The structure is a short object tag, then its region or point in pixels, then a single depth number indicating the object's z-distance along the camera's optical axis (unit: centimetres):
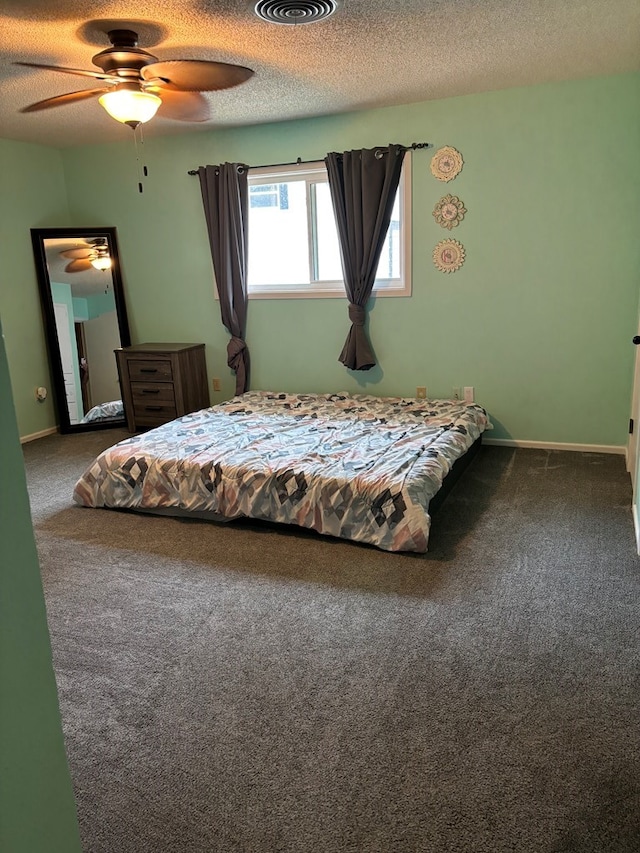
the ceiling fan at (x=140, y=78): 288
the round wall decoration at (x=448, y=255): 457
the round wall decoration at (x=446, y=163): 444
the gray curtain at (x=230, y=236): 506
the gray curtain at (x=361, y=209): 455
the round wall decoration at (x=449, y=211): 450
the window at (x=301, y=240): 482
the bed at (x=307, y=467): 320
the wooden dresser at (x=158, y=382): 527
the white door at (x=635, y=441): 349
